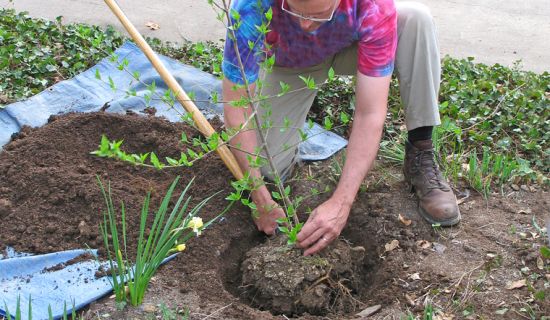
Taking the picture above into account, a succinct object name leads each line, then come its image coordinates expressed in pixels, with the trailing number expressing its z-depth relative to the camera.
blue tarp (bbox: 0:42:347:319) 2.65
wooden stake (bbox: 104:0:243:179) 3.00
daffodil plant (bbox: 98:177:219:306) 2.46
